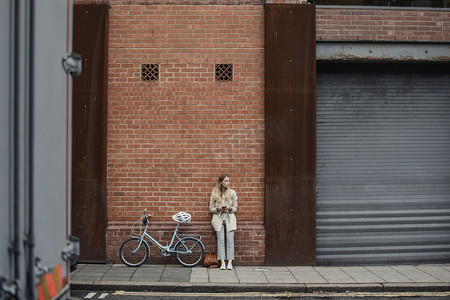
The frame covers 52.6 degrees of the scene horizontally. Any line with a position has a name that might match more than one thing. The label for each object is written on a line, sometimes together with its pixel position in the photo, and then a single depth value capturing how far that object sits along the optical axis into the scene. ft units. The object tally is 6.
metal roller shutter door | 32.45
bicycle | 29.91
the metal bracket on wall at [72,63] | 12.20
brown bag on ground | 29.86
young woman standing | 29.76
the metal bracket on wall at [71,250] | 11.94
